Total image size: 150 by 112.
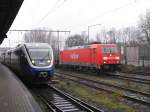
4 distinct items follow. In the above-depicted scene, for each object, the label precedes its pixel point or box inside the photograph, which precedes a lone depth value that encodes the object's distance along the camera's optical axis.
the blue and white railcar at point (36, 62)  18.31
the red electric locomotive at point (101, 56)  28.72
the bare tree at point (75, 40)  91.80
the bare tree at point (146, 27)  64.00
